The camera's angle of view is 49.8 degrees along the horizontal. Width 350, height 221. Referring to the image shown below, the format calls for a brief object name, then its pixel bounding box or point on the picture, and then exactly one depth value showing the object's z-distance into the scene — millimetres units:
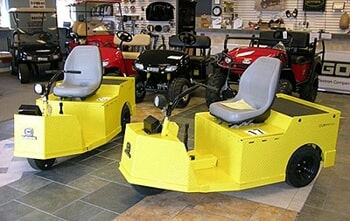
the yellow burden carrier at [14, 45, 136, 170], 3406
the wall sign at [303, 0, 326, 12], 8398
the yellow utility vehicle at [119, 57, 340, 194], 2838
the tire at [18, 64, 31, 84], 8102
